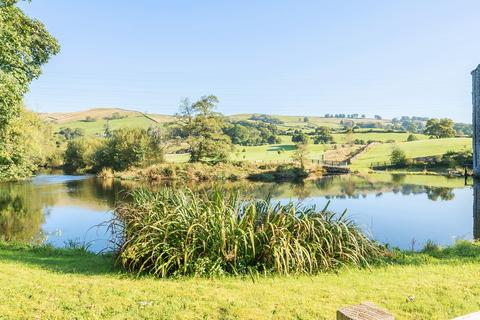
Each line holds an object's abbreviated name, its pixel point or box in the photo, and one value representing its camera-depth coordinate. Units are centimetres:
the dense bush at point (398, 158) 5691
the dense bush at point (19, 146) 2192
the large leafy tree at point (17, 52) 1119
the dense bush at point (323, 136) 8506
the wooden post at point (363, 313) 270
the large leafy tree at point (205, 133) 4881
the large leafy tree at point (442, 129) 8056
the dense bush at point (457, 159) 5255
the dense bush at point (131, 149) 5006
